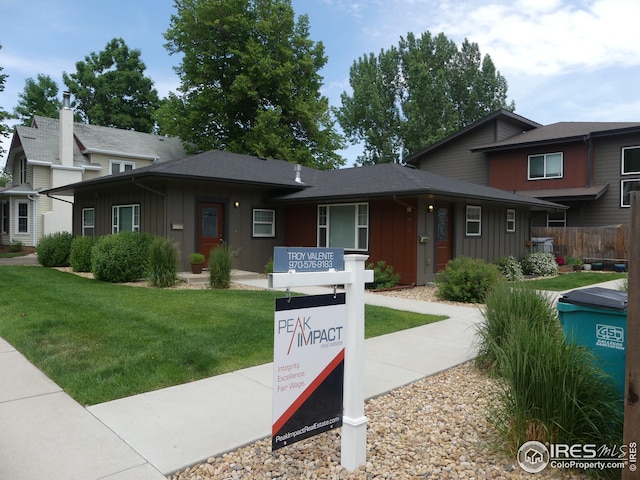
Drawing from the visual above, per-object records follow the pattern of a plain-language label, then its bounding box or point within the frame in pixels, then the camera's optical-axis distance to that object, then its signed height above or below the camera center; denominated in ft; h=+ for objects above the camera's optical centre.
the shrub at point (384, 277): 38.34 -3.28
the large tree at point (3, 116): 69.26 +19.33
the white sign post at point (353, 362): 9.00 -2.52
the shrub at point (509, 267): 43.52 -2.78
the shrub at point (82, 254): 44.34 -1.65
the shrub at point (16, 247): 73.41 -1.64
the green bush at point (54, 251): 50.37 -1.56
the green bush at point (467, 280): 30.63 -2.82
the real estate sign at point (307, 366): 8.41 -2.50
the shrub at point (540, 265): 51.44 -2.91
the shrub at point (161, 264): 35.01 -2.05
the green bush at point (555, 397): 8.87 -3.16
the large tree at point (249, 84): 88.99 +31.95
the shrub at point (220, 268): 34.91 -2.33
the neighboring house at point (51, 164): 75.97 +13.01
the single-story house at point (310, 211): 40.40 +2.78
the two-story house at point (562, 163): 62.90 +11.75
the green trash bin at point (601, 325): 10.00 -1.97
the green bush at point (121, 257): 36.77 -1.65
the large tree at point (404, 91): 120.26 +40.35
